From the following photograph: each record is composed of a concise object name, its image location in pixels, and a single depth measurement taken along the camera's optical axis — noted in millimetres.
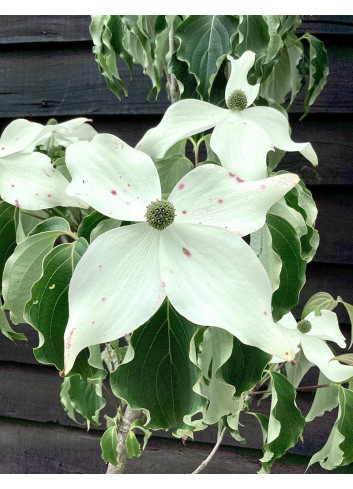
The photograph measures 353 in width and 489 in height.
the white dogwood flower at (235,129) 406
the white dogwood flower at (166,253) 329
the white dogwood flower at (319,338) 630
